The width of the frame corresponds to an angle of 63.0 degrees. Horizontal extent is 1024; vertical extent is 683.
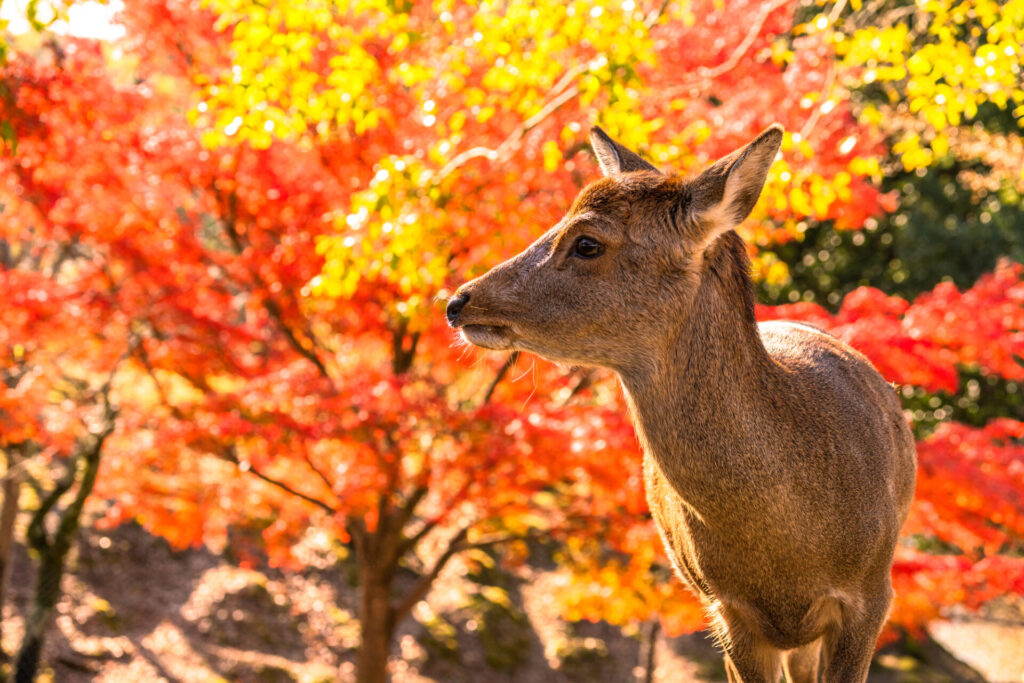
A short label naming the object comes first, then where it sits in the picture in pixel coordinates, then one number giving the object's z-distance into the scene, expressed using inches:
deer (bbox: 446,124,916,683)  105.3
